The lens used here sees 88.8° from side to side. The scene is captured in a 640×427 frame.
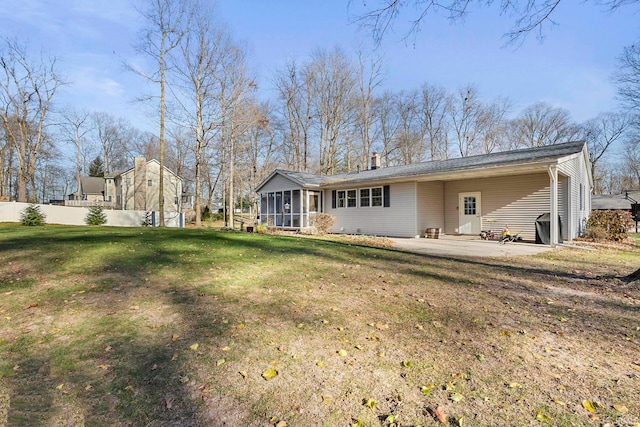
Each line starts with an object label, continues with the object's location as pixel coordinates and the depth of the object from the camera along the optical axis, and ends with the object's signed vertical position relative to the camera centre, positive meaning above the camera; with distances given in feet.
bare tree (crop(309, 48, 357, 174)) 96.12 +35.32
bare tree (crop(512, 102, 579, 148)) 114.11 +30.26
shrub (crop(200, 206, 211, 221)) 106.32 +0.55
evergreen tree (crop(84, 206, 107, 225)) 69.72 +0.17
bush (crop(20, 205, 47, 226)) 60.29 +0.43
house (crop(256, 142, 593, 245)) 40.50 +2.86
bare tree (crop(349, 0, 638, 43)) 15.05 +9.38
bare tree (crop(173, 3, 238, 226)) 71.31 +30.88
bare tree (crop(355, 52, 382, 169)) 95.45 +34.84
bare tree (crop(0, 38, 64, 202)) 80.28 +26.54
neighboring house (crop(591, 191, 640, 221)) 107.14 +3.92
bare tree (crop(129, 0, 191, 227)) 65.74 +33.40
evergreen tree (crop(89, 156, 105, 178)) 153.43 +23.56
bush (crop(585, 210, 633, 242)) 42.63 -1.75
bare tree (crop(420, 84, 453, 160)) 109.50 +32.48
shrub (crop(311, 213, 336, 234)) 53.21 -1.05
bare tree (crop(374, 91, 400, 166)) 108.37 +29.75
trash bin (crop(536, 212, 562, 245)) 37.35 -1.69
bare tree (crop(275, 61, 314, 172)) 99.91 +33.81
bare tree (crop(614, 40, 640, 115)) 55.52 +25.26
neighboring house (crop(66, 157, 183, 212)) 111.55 +10.01
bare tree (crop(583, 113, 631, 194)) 124.26 +31.45
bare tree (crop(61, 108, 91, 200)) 119.75 +34.56
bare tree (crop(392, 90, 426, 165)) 108.58 +27.74
